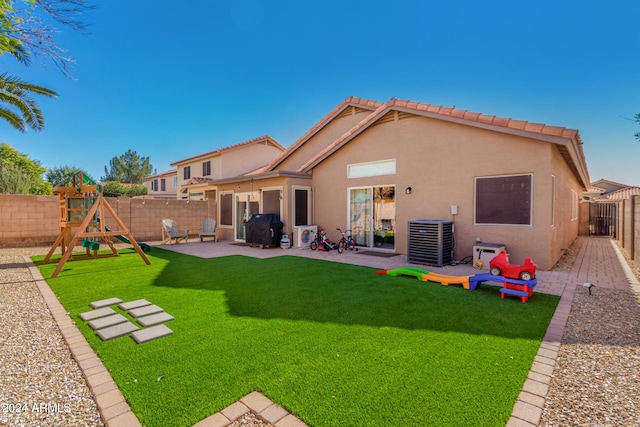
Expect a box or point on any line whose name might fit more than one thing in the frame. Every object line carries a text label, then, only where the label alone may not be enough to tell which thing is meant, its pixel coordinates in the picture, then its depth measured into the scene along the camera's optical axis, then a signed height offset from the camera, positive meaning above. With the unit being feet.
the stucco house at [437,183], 24.34 +2.82
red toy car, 17.29 -3.56
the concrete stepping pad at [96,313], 13.75 -4.89
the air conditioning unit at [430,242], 26.40 -2.96
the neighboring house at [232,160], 76.74 +13.44
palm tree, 26.76 +10.08
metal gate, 59.20 -1.92
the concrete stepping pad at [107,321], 12.74 -4.89
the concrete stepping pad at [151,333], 11.40 -4.88
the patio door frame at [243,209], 44.09 +0.07
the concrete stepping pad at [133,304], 15.03 -4.86
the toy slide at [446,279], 19.60 -4.70
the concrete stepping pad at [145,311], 14.04 -4.86
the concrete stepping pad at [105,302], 15.48 -4.89
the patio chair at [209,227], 47.39 -2.77
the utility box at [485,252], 24.63 -3.58
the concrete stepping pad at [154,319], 12.94 -4.88
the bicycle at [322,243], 36.18 -4.14
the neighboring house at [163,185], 114.59 +9.93
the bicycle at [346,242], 34.55 -3.85
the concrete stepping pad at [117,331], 11.67 -4.90
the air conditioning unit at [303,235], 38.19 -3.30
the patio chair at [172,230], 42.60 -2.92
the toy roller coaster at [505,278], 16.78 -4.20
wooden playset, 26.73 -0.14
